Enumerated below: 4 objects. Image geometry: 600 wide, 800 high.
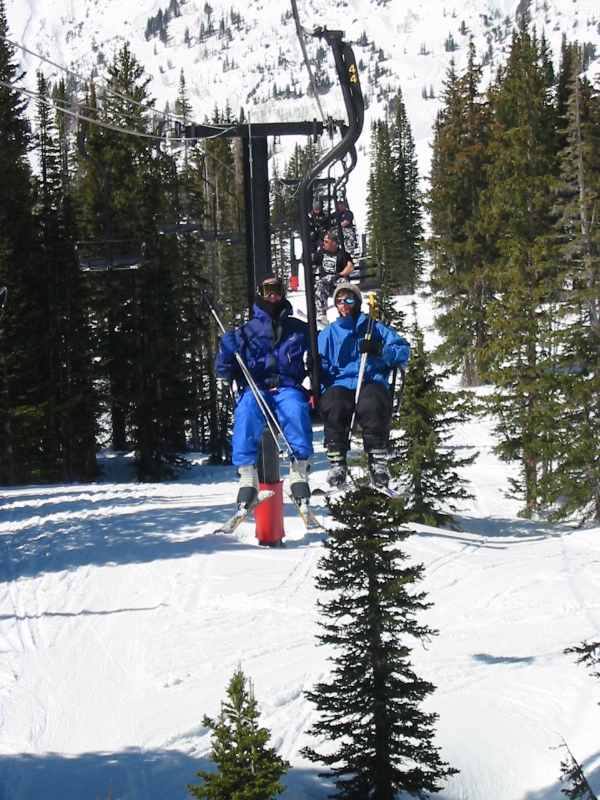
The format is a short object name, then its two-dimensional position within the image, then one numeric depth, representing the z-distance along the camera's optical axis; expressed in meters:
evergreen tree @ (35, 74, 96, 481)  29.70
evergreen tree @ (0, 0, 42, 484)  26.75
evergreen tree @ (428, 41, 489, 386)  37.66
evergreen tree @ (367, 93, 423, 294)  69.94
